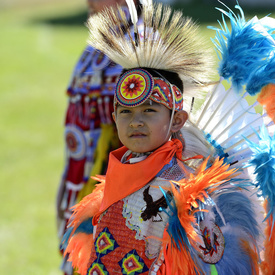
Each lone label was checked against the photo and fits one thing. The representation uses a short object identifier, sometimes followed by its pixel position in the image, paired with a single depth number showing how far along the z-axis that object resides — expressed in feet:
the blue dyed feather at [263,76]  15.08
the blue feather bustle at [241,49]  15.17
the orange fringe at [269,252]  15.24
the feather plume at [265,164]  14.12
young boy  14.01
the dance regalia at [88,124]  20.99
